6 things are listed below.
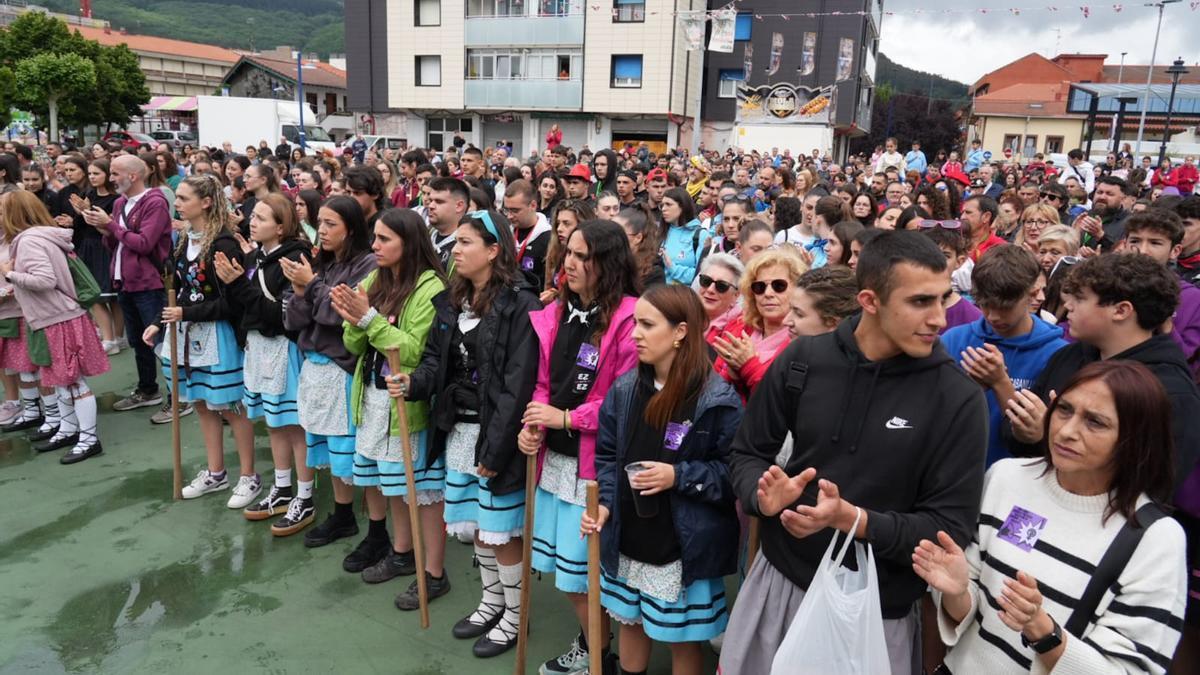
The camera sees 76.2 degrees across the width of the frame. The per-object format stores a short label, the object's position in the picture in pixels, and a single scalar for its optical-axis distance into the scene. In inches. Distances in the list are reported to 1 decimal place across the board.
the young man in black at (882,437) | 81.9
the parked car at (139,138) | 1095.3
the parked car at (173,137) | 1429.4
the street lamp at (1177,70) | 856.9
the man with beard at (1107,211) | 256.2
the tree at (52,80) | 1284.4
